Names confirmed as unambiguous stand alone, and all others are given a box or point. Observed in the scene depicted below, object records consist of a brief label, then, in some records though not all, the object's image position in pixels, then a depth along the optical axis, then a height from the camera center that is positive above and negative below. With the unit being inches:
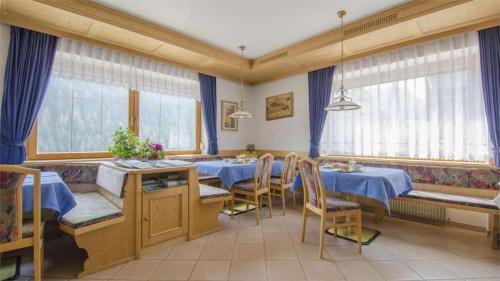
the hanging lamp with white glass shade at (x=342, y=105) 104.0 +18.1
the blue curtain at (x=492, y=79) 103.0 +29.4
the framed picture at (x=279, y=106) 184.9 +31.9
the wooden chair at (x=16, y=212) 55.3 -16.3
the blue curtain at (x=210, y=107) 176.1 +29.6
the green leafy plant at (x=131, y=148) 114.1 -1.0
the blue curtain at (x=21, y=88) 100.5 +26.7
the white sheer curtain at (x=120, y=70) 119.0 +45.1
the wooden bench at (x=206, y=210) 101.3 -29.2
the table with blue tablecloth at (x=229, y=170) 123.6 -13.9
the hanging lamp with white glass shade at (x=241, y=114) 143.2 +19.3
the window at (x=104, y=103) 117.4 +25.6
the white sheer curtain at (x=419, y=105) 111.2 +21.1
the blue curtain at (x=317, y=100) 160.1 +31.4
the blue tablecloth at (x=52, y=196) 64.7 -14.7
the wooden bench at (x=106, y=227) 73.0 -26.3
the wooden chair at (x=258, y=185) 121.1 -21.6
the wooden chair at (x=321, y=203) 85.4 -22.8
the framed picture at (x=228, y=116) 190.4 +24.1
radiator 115.1 -34.4
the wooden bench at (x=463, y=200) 90.7 -24.1
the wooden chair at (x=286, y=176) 139.9 -19.5
